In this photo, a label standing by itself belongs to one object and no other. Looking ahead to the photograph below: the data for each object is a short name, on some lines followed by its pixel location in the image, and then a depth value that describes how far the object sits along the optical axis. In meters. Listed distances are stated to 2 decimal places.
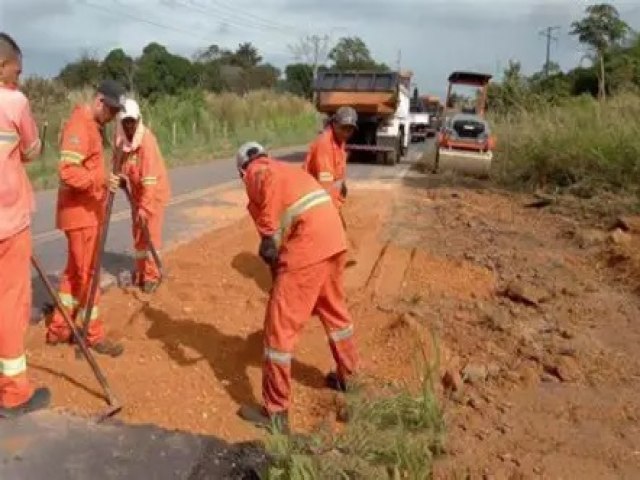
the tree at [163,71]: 44.53
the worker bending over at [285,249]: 4.35
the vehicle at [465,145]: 16.92
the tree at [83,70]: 36.34
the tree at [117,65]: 39.42
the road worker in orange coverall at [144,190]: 6.68
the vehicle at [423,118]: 34.53
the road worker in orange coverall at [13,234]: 4.07
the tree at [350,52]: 66.06
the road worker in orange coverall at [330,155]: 7.11
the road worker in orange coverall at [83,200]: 4.99
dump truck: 19.50
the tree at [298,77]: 62.36
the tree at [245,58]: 69.50
